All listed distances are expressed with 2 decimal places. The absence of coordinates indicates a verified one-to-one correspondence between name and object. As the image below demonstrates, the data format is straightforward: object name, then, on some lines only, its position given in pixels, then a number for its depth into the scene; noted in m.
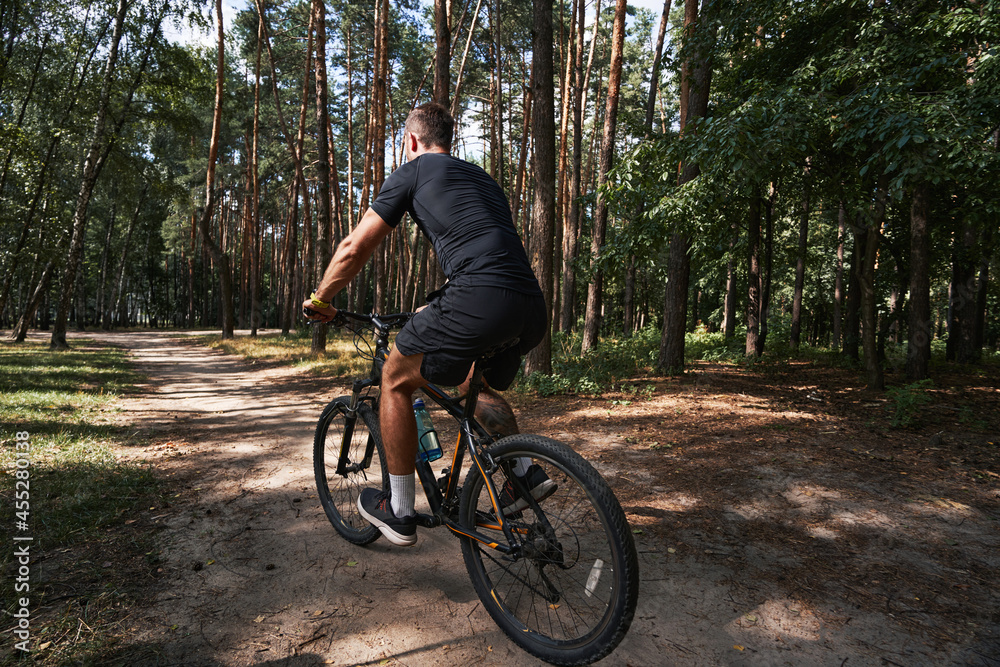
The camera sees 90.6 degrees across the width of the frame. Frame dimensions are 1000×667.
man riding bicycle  2.11
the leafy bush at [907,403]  5.54
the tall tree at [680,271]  8.77
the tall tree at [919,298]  8.14
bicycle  1.83
